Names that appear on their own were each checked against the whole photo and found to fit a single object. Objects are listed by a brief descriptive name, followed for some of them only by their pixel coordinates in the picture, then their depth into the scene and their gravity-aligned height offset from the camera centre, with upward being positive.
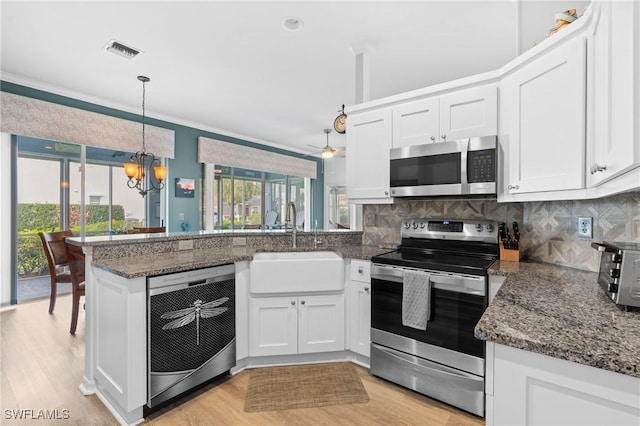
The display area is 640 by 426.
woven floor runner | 2.01 -1.23
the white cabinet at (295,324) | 2.40 -0.89
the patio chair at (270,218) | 7.77 -0.17
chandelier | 3.98 +0.56
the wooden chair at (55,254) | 3.39 -0.49
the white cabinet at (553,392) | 0.76 -0.48
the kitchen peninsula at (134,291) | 1.75 -0.51
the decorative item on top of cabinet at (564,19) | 1.73 +1.08
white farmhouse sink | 2.37 -0.48
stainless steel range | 1.88 -0.67
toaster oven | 1.06 -0.22
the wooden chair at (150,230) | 4.29 -0.27
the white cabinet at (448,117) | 2.15 +0.71
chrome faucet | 2.88 -0.06
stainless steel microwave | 2.09 +0.32
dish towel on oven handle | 2.00 -0.57
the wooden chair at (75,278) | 3.03 -0.68
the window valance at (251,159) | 5.99 +1.17
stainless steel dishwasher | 1.83 -0.77
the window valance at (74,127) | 3.80 +1.17
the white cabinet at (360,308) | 2.39 -0.75
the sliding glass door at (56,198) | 4.25 +0.18
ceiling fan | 5.75 +1.13
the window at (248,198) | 6.43 +0.33
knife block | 2.15 -0.29
